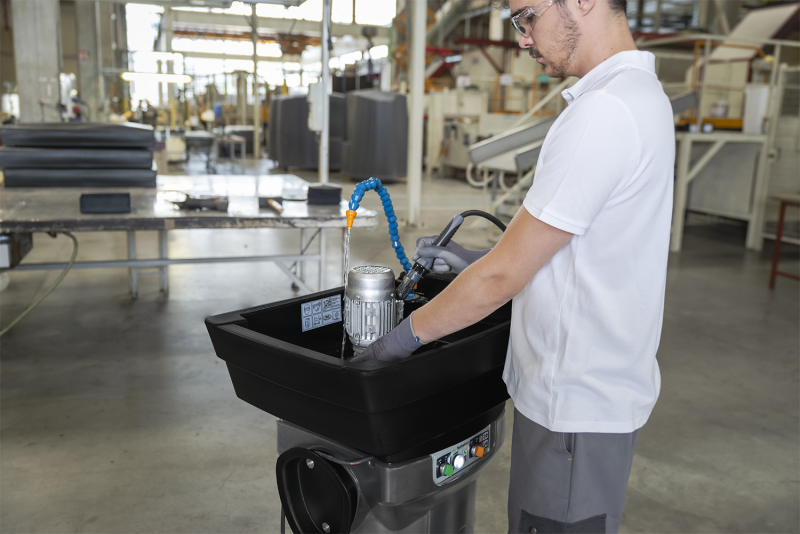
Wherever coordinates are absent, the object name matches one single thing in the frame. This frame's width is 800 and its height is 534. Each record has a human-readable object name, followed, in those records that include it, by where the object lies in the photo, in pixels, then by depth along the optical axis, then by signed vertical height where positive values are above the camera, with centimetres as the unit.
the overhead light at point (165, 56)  824 +113
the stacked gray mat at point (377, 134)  935 +20
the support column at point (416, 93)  598 +54
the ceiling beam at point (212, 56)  2020 +284
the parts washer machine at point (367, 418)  92 -43
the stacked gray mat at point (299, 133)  1082 +21
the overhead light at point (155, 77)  796 +84
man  86 -19
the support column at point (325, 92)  328 +29
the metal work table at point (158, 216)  231 -29
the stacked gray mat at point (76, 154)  308 -8
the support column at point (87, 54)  1085 +153
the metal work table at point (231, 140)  972 +5
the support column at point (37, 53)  618 +83
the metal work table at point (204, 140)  928 +3
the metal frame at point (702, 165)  566 -20
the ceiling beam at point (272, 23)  1628 +319
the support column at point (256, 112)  1170 +65
